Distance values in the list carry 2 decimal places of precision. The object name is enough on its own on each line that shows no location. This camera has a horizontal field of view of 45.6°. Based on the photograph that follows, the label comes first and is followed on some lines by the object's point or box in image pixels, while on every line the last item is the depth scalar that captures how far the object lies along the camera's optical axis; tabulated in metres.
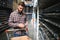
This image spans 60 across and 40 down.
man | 1.66
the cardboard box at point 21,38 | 1.39
